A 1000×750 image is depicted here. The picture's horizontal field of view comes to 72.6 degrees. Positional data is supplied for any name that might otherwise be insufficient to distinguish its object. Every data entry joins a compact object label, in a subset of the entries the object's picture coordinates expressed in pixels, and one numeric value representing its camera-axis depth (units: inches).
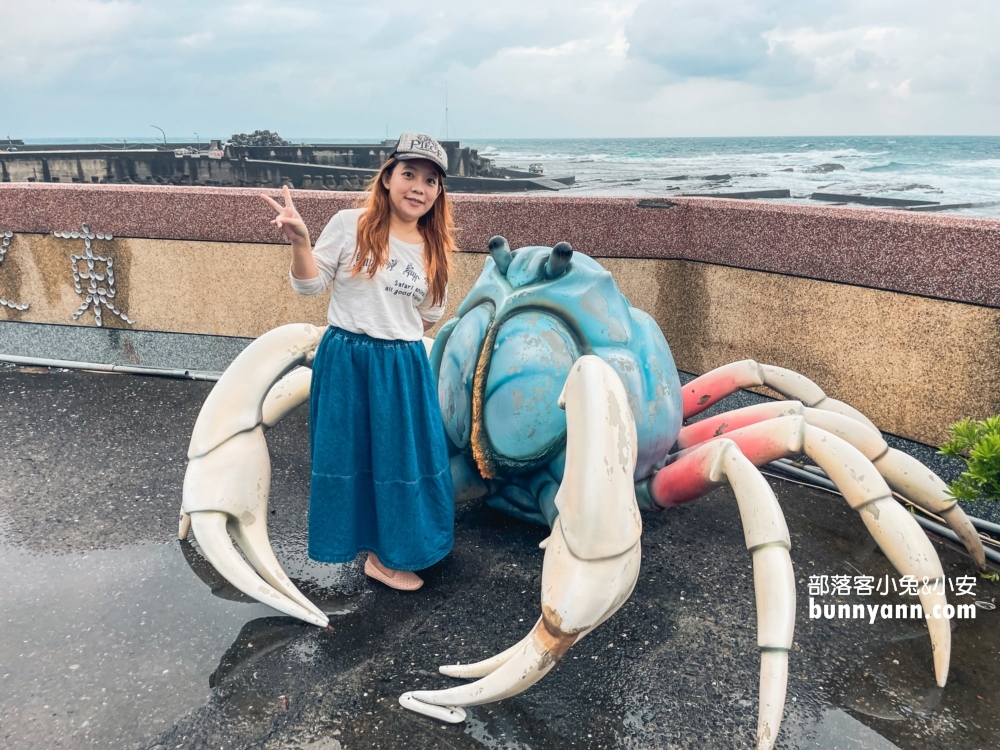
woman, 89.4
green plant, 84.7
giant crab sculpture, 68.2
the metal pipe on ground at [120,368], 188.9
